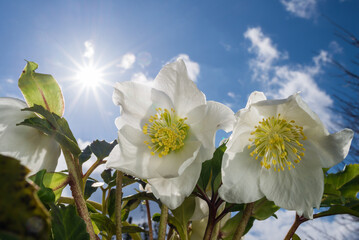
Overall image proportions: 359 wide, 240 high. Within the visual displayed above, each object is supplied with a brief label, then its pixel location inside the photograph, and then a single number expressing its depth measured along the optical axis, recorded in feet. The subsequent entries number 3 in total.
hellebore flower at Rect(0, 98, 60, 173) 1.27
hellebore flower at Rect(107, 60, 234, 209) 1.11
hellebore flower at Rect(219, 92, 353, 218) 1.11
